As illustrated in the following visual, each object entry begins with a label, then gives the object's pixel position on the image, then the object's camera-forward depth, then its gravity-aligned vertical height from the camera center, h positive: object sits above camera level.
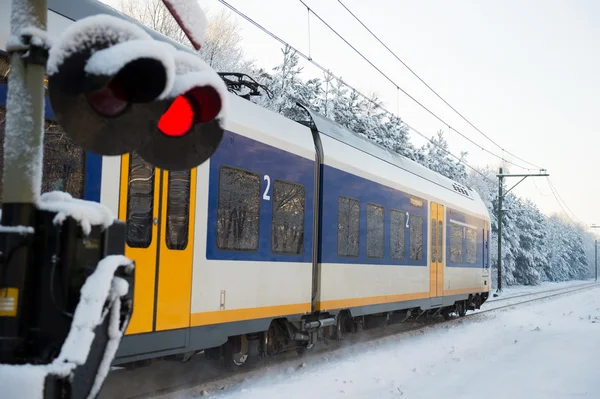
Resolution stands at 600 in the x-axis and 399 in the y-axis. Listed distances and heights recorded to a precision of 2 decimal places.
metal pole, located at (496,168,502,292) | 38.31 +1.50
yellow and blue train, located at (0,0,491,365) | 5.93 +0.44
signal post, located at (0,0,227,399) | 2.17 +0.21
